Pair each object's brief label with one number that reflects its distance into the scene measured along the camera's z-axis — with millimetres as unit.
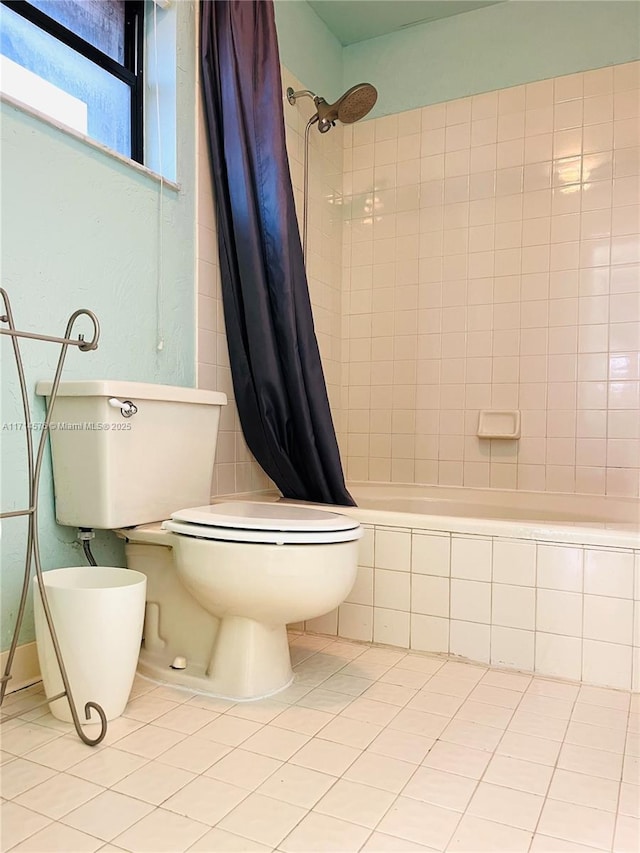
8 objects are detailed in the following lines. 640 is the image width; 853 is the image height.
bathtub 1595
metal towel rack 1288
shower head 2436
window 1706
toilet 1413
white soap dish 2686
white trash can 1336
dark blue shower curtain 2074
